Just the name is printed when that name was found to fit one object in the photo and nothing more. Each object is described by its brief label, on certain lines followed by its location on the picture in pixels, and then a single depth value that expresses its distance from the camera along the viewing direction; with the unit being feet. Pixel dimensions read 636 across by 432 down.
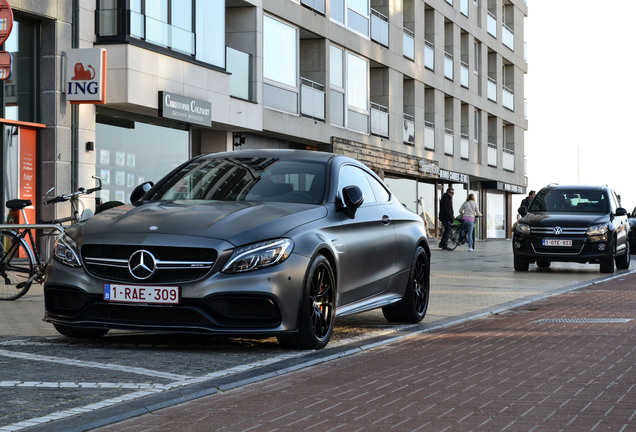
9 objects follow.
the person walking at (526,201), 70.90
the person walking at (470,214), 106.52
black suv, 65.21
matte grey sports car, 24.66
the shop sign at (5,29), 39.99
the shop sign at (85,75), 62.54
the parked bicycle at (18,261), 39.52
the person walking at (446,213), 106.22
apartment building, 62.75
